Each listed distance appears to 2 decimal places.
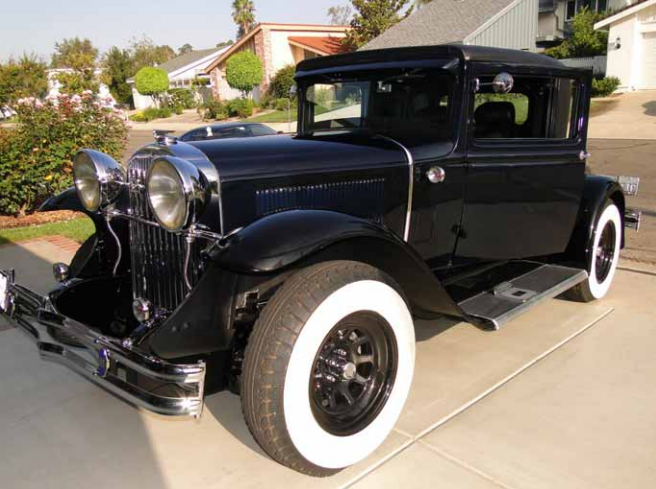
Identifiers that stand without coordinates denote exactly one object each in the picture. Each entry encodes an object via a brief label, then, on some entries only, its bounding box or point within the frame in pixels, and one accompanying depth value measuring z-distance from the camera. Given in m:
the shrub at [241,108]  27.78
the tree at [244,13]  49.84
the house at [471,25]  21.72
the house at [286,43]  30.59
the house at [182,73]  46.75
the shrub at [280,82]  28.97
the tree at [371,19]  29.77
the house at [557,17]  29.08
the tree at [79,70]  28.78
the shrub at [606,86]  21.28
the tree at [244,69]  29.56
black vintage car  2.06
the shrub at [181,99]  37.53
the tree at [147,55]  58.13
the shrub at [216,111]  28.42
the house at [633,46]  21.23
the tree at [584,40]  24.19
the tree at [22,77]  32.19
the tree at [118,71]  46.41
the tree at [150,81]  37.62
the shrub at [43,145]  6.80
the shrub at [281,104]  27.75
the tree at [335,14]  65.01
